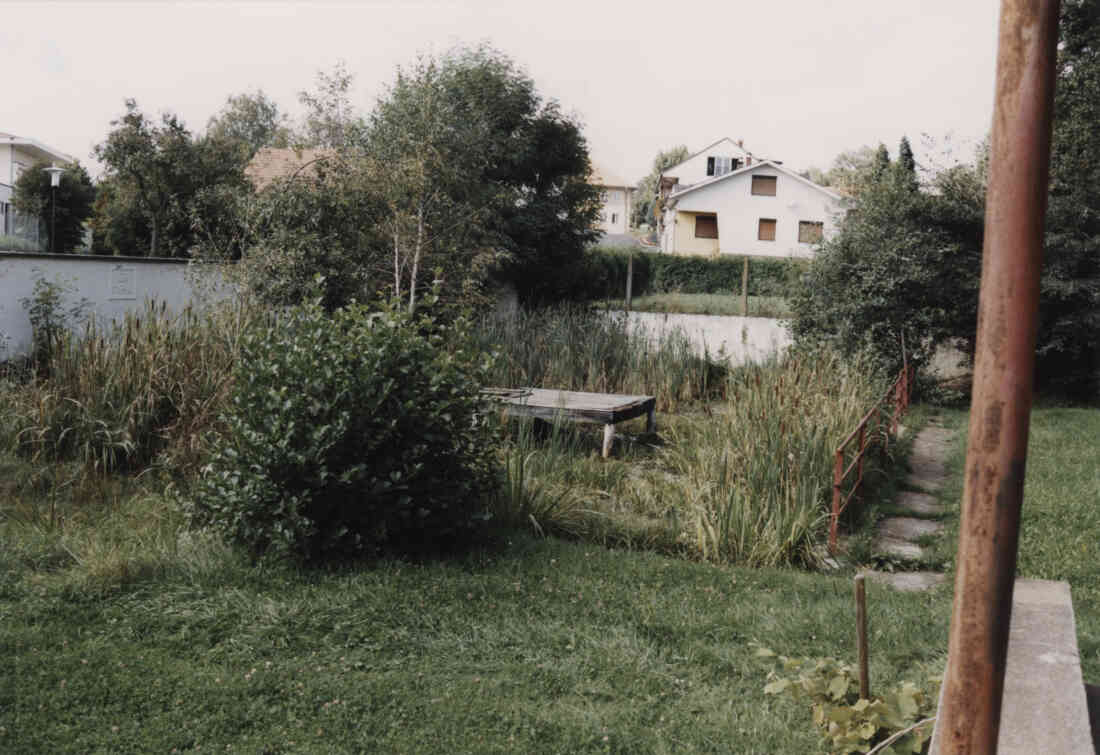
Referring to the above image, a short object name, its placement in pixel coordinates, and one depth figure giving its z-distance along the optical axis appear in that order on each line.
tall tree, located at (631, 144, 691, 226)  74.94
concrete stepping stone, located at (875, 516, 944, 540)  6.44
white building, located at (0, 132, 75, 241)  31.41
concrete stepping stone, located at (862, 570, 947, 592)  5.26
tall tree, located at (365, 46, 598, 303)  12.81
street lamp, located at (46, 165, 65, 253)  24.80
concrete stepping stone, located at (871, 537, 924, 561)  5.82
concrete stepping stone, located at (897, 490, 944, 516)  7.09
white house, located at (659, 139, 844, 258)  40.66
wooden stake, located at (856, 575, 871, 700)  2.72
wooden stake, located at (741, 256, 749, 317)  16.11
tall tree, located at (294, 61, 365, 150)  13.83
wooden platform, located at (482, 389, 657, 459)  8.07
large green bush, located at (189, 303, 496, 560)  4.69
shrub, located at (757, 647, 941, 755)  2.90
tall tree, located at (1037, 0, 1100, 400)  13.23
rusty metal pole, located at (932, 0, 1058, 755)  1.49
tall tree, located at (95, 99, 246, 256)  23.30
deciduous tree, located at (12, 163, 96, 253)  30.09
